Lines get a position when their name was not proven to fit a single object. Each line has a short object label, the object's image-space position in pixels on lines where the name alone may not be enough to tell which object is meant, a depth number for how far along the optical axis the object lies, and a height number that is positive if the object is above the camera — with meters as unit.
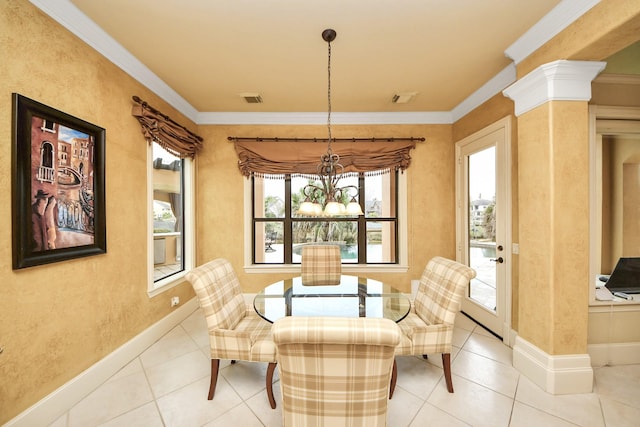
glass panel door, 2.61 -0.13
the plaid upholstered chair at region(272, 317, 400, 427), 0.90 -0.60
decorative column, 1.81 -0.09
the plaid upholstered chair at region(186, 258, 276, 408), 1.72 -0.87
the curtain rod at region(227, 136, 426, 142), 3.50 +1.01
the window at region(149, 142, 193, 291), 2.80 -0.05
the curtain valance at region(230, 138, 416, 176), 3.50 +0.79
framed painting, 1.45 +0.18
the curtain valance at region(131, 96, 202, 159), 2.41 +0.90
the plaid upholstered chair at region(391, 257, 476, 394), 1.78 -0.82
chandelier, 1.75 +0.09
